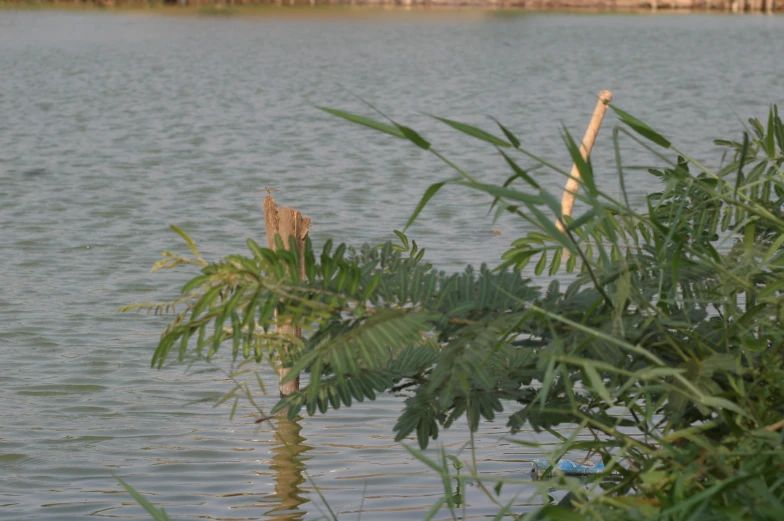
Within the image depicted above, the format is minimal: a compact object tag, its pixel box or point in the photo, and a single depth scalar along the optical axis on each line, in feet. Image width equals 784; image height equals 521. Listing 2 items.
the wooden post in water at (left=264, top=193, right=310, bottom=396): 40.22
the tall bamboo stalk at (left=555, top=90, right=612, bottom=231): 64.64
